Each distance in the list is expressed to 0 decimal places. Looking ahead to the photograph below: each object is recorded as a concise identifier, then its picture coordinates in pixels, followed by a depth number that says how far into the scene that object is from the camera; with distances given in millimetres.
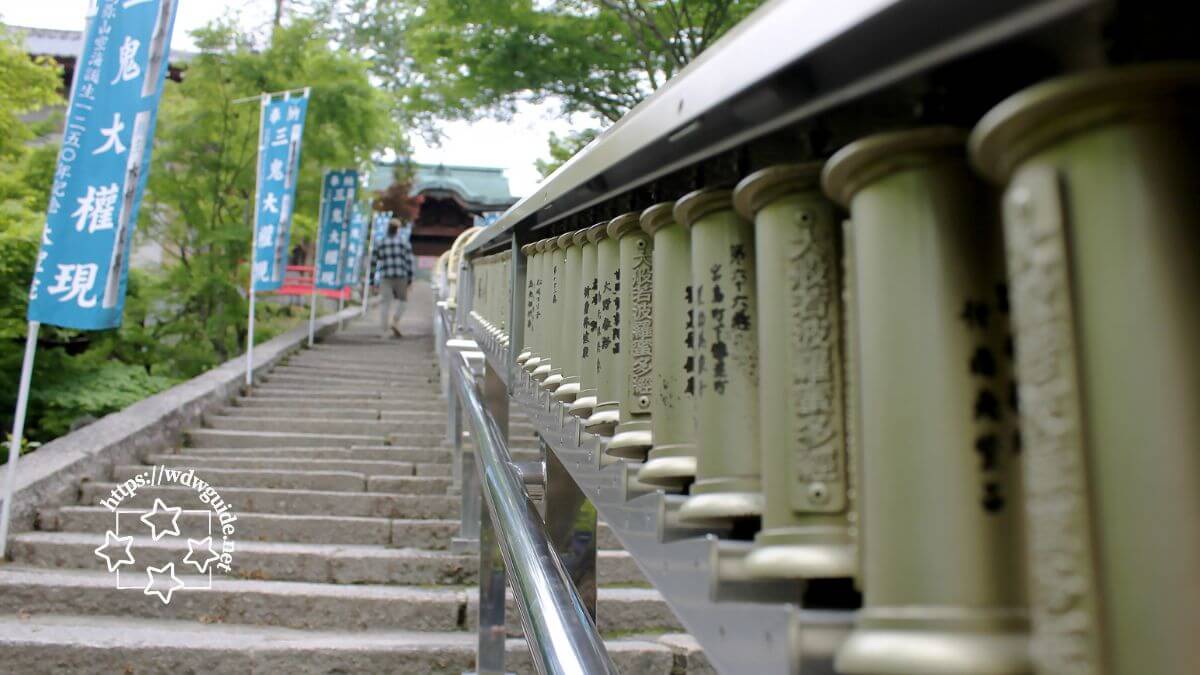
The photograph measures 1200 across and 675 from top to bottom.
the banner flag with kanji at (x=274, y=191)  7660
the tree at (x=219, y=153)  9578
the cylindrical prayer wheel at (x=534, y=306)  1672
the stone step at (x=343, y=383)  8031
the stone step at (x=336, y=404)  7113
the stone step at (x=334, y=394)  7477
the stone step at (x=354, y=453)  5754
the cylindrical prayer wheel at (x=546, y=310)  1543
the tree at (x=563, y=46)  7340
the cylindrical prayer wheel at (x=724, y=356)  731
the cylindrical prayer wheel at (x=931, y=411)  461
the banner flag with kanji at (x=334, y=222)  10938
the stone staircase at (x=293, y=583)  3322
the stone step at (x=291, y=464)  5418
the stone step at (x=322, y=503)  4793
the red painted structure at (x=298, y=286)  12578
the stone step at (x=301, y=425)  6418
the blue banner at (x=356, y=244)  14164
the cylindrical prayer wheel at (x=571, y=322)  1324
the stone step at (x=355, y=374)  8484
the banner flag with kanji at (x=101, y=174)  4469
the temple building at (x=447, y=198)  24844
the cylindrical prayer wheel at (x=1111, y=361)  365
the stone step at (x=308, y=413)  6797
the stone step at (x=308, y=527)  4402
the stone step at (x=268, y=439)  6023
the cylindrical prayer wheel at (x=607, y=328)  1120
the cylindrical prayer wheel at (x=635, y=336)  1002
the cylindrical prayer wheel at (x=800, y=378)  599
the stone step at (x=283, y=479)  5152
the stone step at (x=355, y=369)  8734
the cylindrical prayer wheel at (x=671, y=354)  853
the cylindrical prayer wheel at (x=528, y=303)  1787
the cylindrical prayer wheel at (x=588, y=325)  1206
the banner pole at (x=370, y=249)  16792
